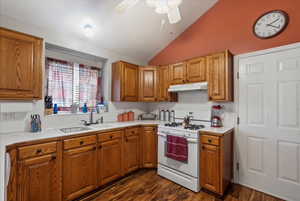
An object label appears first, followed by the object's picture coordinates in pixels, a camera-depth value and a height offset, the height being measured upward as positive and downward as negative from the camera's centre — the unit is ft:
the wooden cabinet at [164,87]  10.68 +1.05
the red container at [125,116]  11.08 -1.17
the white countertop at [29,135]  4.07 -1.45
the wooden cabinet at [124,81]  10.14 +1.39
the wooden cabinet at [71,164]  5.17 -2.83
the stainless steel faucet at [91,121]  8.97 -1.31
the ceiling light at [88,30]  7.96 +3.93
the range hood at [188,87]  8.58 +0.90
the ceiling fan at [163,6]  5.21 +3.71
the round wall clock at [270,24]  7.04 +3.89
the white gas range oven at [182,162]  7.50 -3.29
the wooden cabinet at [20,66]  5.71 +1.43
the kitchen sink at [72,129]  7.57 -1.53
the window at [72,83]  8.44 +1.10
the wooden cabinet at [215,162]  6.91 -3.00
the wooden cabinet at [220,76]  7.93 +1.38
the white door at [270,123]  6.70 -1.08
